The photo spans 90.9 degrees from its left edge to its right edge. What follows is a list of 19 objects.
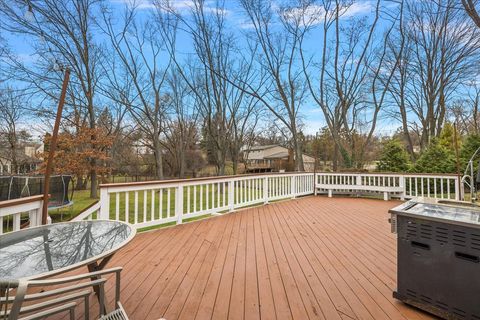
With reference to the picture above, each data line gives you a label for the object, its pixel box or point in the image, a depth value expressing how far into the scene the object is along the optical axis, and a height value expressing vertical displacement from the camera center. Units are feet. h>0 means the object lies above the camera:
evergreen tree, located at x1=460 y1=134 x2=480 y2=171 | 29.50 +1.63
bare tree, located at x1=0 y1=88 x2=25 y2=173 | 36.37 +7.71
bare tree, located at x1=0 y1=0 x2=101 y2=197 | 29.84 +16.49
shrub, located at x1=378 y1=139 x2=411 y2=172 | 32.42 +0.34
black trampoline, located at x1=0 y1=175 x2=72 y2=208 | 15.98 -1.67
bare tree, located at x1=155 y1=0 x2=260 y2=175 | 40.11 +18.46
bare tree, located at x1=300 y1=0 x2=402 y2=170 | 37.19 +16.63
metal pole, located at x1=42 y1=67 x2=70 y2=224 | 7.04 +0.63
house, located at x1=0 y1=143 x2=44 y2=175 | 47.75 +0.66
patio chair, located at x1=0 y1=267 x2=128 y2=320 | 2.89 -1.89
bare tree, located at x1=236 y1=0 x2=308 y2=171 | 39.81 +18.99
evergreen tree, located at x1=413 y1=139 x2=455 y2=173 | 29.49 -0.11
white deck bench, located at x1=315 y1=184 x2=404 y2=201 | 22.99 -2.91
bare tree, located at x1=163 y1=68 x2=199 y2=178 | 52.26 +10.32
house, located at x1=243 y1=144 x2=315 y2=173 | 94.28 +1.95
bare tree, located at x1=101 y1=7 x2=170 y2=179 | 39.29 +17.35
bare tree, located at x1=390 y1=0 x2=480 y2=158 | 35.84 +16.99
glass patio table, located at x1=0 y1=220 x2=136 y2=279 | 4.25 -1.82
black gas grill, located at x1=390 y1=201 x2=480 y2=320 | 5.26 -2.37
